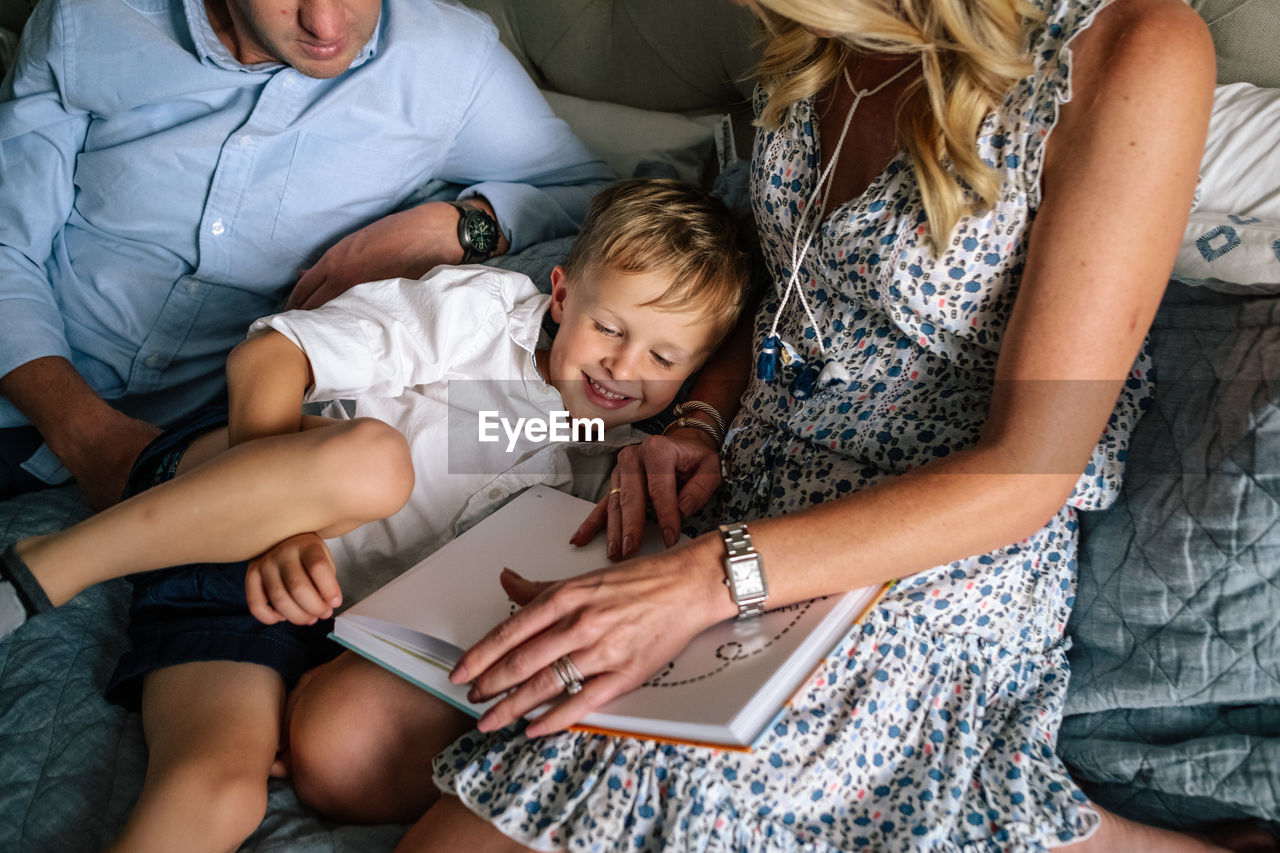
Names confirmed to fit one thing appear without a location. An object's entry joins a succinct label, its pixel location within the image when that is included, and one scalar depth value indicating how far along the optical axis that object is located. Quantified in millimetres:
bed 959
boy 1052
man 1518
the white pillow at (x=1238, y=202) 1077
